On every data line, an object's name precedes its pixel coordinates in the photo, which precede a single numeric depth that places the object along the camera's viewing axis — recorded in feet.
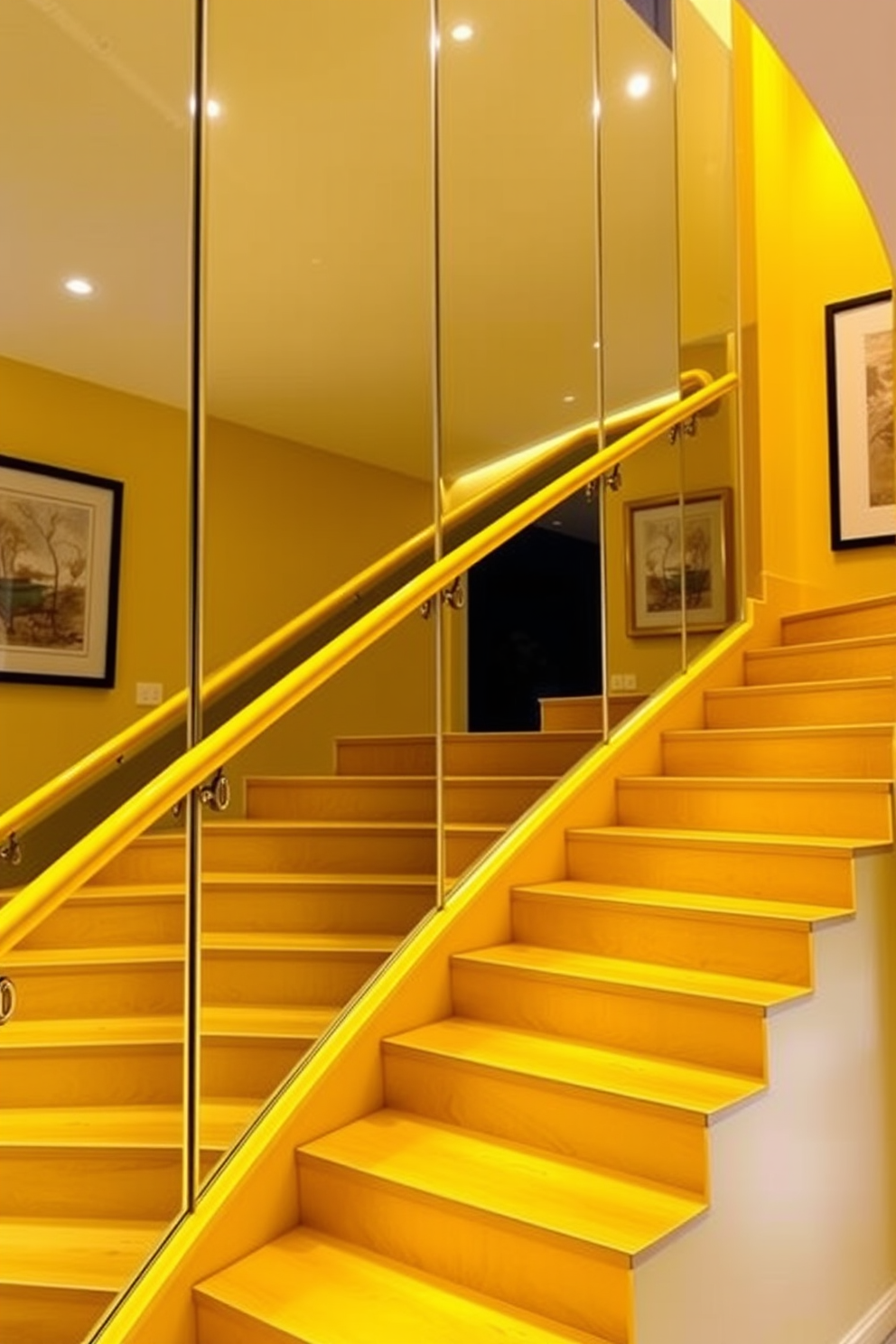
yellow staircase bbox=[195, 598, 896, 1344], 5.87
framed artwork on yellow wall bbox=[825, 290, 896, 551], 14.67
